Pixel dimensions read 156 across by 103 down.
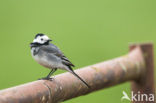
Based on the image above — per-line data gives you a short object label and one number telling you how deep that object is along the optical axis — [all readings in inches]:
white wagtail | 377.1
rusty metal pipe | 261.9
